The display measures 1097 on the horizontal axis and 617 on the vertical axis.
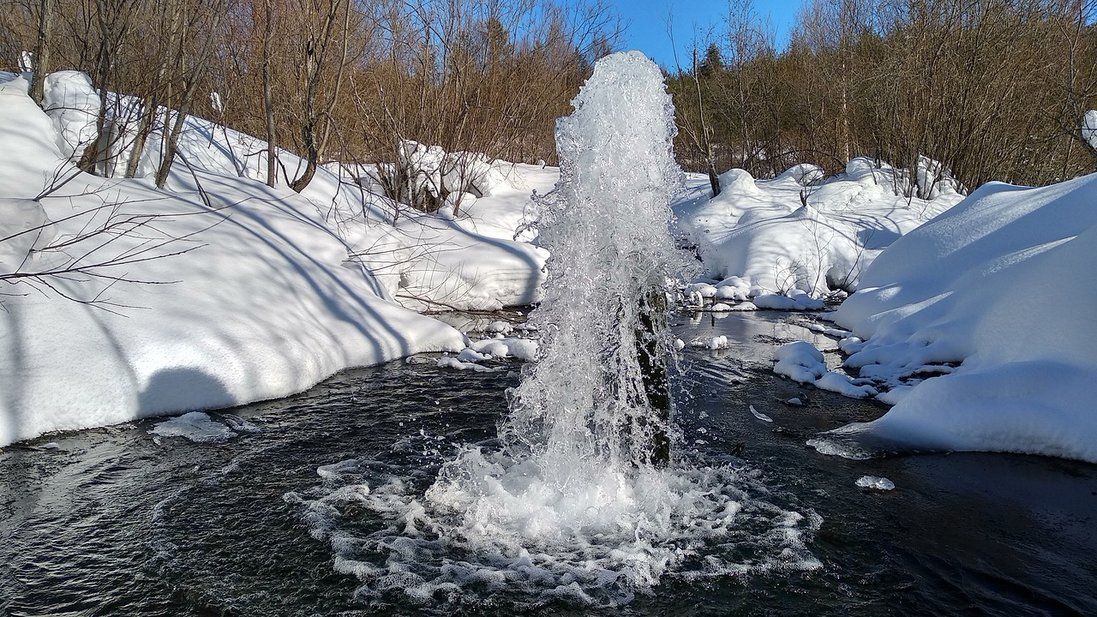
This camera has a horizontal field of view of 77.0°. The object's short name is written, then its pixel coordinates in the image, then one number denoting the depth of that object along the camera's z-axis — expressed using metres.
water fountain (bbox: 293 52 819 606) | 2.64
